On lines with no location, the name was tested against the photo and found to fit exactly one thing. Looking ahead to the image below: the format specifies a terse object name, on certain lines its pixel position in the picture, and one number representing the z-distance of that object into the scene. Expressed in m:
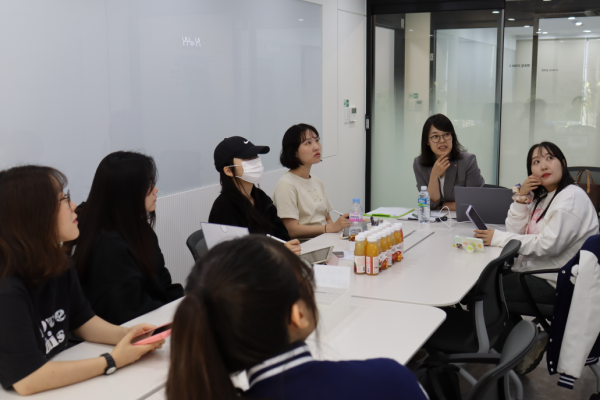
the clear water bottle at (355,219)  3.31
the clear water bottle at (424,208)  3.82
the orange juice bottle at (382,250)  2.69
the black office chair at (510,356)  1.43
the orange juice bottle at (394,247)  2.84
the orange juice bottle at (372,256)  2.62
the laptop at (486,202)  3.63
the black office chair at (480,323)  2.48
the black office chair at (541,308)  2.90
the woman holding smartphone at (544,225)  2.97
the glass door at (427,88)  6.35
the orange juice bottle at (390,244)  2.78
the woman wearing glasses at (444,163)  4.22
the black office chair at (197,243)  2.80
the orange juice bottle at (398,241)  2.88
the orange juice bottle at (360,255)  2.66
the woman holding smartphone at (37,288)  1.54
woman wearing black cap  3.17
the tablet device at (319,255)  2.76
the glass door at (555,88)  5.94
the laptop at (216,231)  2.47
